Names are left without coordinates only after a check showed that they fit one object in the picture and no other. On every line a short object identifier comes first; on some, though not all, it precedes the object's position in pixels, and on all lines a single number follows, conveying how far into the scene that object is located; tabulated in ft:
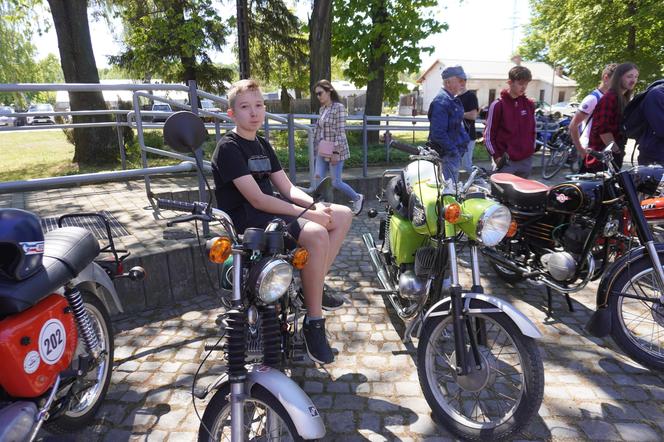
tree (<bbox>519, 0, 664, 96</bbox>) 57.31
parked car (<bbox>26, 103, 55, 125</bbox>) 98.48
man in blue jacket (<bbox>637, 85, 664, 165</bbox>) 13.57
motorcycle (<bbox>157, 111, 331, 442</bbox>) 5.90
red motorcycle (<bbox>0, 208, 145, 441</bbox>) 5.76
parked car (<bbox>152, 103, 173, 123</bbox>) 84.58
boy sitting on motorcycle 8.65
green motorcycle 7.29
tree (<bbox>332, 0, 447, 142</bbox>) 42.68
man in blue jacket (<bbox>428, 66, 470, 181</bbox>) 16.31
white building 174.29
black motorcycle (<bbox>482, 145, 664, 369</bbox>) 9.59
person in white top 16.35
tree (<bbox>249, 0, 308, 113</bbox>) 53.31
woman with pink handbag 21.07
